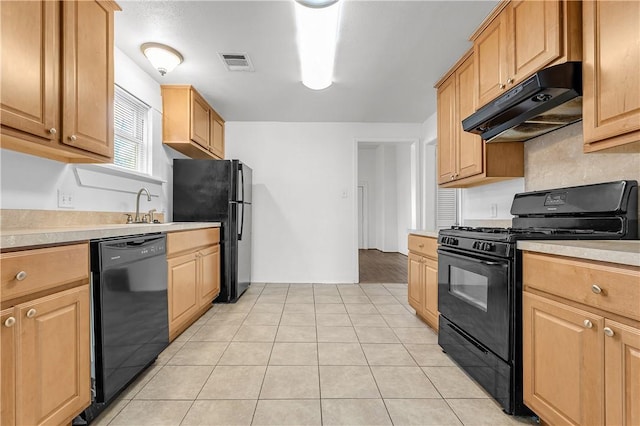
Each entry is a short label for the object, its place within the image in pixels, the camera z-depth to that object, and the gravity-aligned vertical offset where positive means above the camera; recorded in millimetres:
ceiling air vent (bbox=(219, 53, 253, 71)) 2688 +1452
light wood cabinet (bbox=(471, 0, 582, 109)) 1520 +1037
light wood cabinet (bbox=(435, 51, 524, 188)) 2398 +579
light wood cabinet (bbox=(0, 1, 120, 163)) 1363 +728
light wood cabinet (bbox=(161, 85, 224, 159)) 3346 +1123
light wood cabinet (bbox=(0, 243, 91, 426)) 1046 -480
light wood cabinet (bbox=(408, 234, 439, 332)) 2520 -594
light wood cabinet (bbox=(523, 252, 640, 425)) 980 -487
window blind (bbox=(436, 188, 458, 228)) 6105 +150
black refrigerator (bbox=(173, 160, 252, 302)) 3516 +210
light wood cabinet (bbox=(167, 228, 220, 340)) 2344 -559
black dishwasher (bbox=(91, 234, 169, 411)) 1448 -535
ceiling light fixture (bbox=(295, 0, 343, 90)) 2004 +1418
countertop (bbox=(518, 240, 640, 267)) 972 -136
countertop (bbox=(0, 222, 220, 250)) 1050 -91
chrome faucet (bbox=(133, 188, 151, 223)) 2633 +56
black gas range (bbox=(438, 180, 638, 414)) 1486 -328
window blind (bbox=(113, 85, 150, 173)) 2725 +824
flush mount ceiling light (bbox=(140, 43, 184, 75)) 2504 +1386
